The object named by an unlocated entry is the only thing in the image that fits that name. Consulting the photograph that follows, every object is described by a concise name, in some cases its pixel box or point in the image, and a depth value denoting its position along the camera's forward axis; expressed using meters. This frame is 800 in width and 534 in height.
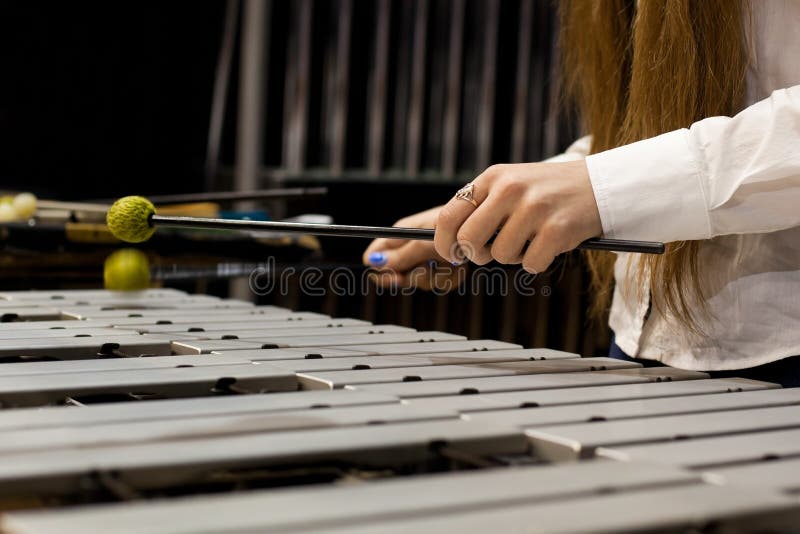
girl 1.53
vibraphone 1.26
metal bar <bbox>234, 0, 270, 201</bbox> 6.05
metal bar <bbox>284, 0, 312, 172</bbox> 6.08
